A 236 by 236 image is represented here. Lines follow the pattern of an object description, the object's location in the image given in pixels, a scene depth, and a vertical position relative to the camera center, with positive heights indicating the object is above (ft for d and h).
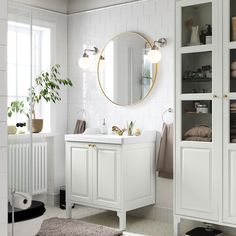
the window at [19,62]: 7.36 +0.97
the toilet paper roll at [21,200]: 6.93 -1.33
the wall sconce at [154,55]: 14.12 +2.04
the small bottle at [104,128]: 15.37 -0.37
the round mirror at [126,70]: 14.70 +1.67
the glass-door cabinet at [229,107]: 11.60 +0.28
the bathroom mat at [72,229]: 12.76 -3.37
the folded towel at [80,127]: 16.55 -0.36
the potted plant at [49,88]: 15.37 +1.08
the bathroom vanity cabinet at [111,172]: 13.41 -1.74
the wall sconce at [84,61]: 15.81 +2.05
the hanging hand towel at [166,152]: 14.01 -1.12
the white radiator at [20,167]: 6.89 -0.82
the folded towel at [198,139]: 12.14 -0.61
